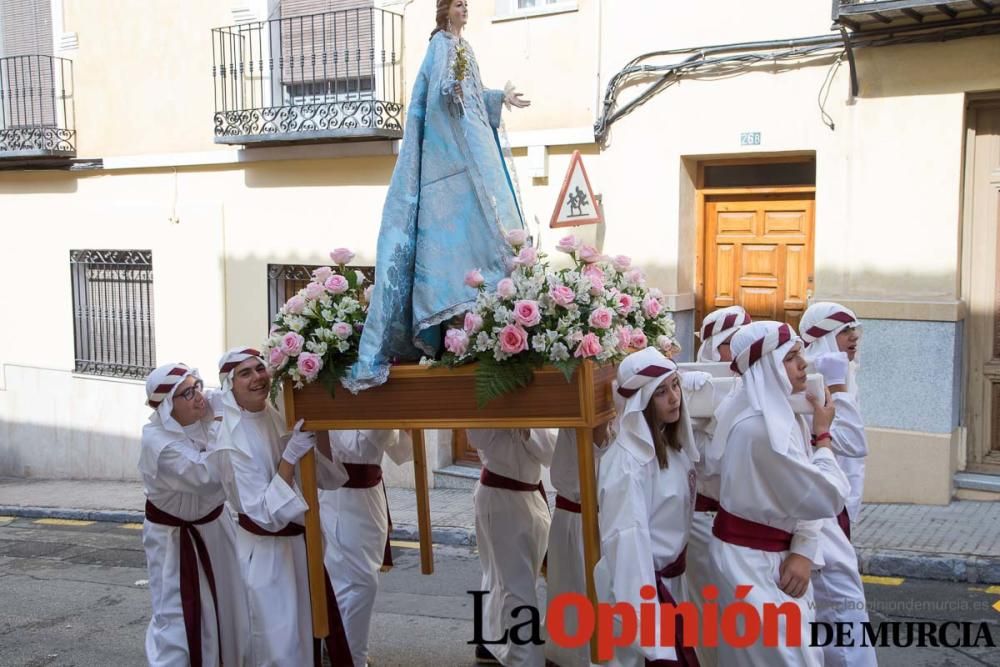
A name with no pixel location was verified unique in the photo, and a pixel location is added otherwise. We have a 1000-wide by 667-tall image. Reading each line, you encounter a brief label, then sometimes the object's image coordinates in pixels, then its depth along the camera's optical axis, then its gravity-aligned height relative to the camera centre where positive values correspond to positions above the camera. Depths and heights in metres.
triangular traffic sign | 9.09 +0.28
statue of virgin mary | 4.69 +0.07
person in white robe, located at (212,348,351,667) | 5.14 -1.32
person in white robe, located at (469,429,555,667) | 5.77 -1.53
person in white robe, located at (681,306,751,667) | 4.67 -1.27
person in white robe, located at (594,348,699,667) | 4.14 -1.01
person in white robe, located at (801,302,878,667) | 4.69 -1.13
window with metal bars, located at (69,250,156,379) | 13.12 -0.93
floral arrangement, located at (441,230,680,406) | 4.29 -0.35
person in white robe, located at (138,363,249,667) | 5.42 -1.55
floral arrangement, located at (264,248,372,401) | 4.77 -0.43
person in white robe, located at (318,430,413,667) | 5.93 -1.62
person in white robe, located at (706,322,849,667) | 4.09 -0.98
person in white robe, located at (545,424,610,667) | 5.34 -1.50
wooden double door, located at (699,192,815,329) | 9.34 -0.16
